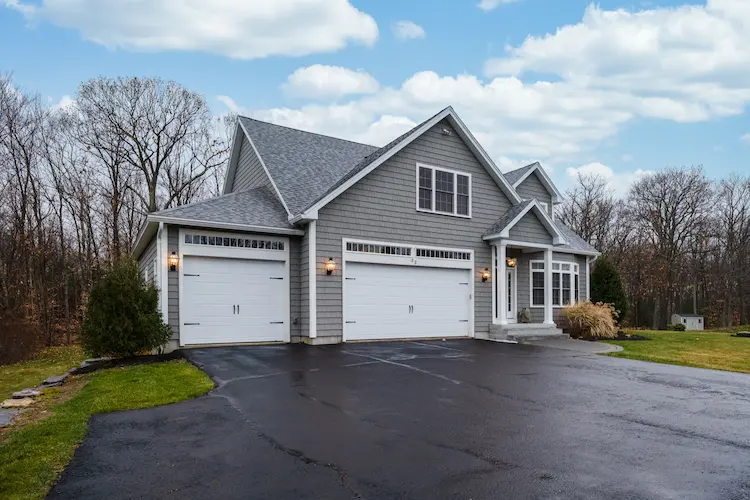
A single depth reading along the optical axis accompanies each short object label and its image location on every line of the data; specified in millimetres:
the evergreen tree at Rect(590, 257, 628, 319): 21484
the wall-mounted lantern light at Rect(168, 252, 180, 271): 11172
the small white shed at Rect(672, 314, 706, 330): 29000
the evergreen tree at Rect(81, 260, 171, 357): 10258
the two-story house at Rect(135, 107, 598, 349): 11727
